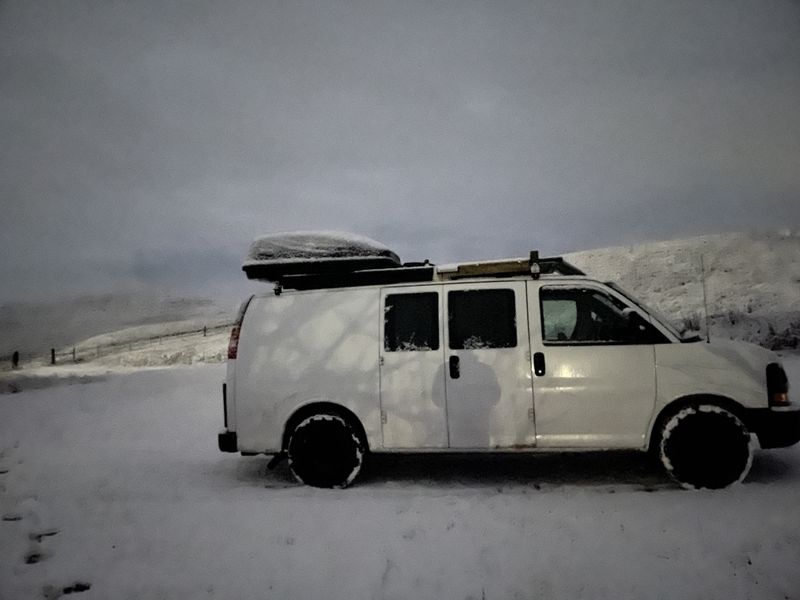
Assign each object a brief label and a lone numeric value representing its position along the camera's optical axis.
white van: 4.69
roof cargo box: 5.43
